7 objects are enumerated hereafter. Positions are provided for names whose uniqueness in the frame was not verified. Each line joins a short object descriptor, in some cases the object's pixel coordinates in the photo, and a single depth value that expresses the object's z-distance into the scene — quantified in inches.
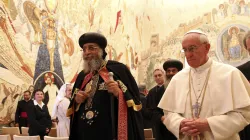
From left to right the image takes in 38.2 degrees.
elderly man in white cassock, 122.9
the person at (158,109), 192.2
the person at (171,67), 211.6
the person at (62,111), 310.3
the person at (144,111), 214.1
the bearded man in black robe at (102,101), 157.0
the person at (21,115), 392.2
